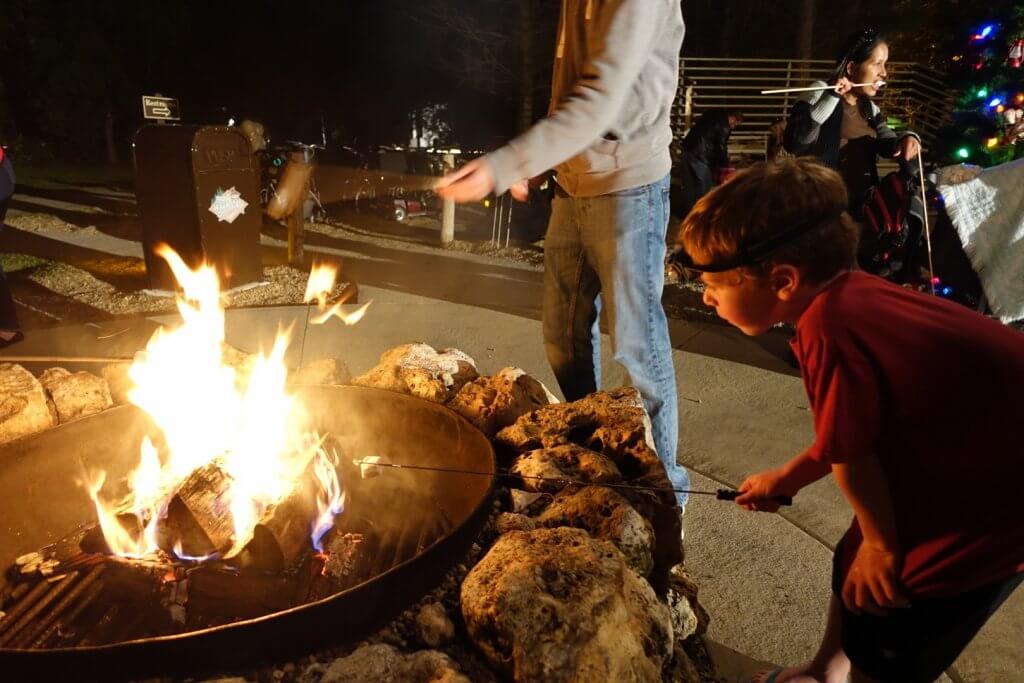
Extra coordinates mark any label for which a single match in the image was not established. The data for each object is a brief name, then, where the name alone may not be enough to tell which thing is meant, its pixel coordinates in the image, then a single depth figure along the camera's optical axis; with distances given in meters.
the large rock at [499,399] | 2.94
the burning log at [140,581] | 2.06
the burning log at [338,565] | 2.10
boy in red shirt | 1.53
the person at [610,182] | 2.36
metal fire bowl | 1.57
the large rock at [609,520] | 2.09
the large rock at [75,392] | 2.96
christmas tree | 6.36
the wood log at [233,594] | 1.99
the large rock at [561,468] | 2.39
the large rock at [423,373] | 3.12
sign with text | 6.34
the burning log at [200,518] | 2.06
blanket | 5.05
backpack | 5.21
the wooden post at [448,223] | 9.29
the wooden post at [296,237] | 7.79
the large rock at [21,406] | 2.68
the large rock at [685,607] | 2.25
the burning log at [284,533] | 2.00
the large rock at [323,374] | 3.26
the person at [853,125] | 4.91
